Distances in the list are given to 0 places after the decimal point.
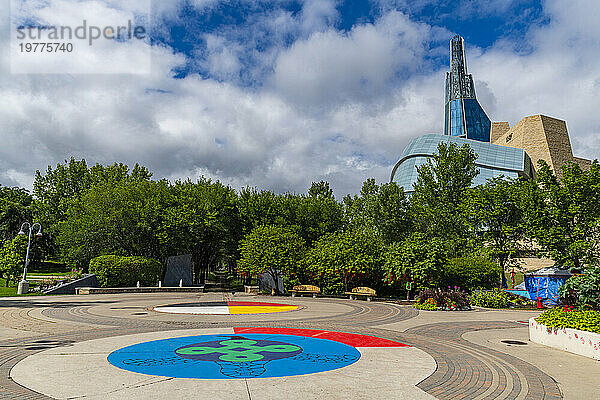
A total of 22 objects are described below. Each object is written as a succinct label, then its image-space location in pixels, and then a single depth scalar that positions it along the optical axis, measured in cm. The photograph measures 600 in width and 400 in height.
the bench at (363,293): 2630
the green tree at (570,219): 2935
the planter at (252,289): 3234
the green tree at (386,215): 4478
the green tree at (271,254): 3031
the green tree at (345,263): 2898
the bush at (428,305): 2059
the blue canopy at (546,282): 2811
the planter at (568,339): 979
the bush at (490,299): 2338
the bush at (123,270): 3156
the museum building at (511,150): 7506
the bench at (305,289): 3022
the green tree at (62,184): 5400
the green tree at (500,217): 3400
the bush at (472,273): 3059
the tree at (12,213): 6022
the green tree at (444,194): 4044
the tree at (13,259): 2791
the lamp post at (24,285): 2588
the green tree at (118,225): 3591
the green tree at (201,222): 3597
